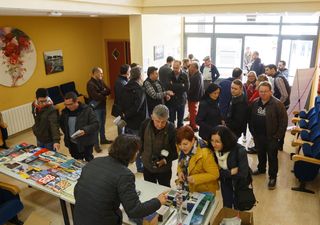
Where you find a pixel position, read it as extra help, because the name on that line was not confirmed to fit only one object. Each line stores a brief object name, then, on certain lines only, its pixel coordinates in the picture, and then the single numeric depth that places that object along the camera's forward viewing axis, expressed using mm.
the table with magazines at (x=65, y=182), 2473
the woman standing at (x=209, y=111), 3934
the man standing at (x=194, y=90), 6070
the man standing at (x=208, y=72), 7231
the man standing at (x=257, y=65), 7270
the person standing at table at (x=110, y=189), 1979
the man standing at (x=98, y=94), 5246
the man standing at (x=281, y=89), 5195
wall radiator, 6145
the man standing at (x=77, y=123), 3685
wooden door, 8617
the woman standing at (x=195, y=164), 2676
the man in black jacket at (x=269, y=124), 3836
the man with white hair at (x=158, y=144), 3044
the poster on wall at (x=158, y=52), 7410
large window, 7793
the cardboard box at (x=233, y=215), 2715
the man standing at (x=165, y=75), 5805
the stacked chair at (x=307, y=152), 3925
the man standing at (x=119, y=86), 4676
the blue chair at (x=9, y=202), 3178
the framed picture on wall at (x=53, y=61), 7061
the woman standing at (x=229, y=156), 2721
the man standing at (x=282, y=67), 6216
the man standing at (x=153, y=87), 4910
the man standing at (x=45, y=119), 3797
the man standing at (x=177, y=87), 5742
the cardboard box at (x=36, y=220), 3209
